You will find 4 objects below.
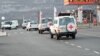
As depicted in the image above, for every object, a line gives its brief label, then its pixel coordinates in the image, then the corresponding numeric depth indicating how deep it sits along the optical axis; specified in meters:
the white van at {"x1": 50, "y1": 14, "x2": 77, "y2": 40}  34.38
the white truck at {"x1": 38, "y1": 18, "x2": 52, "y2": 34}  50.28
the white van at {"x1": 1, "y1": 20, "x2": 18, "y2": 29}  87.26
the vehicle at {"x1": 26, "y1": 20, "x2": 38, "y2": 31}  69.31
